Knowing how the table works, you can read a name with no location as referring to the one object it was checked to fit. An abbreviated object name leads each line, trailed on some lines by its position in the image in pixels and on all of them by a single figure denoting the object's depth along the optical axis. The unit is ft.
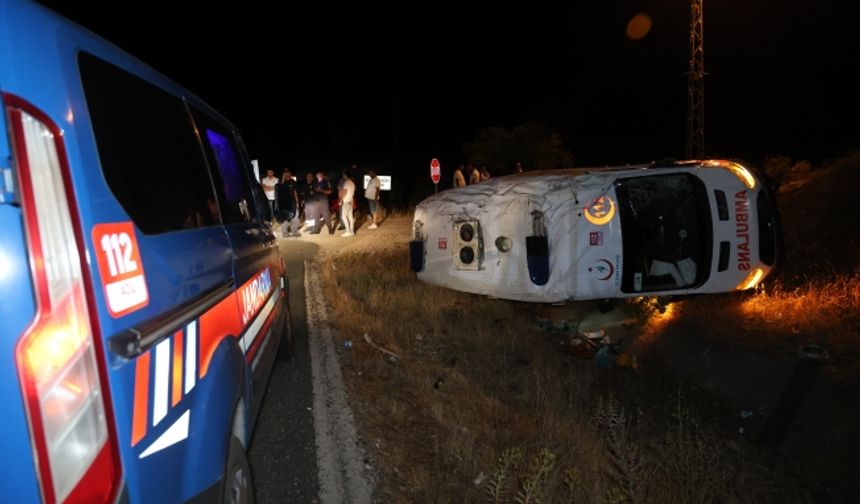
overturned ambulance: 21.24
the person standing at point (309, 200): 51.47
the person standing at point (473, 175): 52.80
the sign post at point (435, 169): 57.06
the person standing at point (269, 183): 52.19
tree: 90.63
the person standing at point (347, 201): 46.88
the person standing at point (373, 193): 49.61
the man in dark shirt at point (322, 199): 50.26
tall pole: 48.44
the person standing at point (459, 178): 51.42
